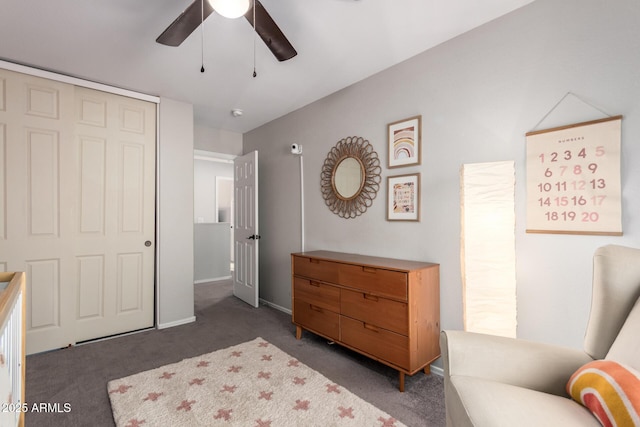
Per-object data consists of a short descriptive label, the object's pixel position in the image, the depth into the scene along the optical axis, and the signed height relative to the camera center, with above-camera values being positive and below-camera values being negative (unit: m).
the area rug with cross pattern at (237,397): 1.69 -1.14
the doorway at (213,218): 5.41 +0.00
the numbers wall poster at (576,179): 1.54 +0.21
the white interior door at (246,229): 3.86 -0.15
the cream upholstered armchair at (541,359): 0.97 -0.56
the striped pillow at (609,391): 0.82 -0.53
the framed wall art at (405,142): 2.37 +0.62
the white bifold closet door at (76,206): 2.52 +0.12
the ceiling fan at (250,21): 1.51 +1.04
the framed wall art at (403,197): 2.38 +0.16
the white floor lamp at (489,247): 1.67 -0.18
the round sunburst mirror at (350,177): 2.74 +0.40
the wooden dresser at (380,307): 2.00 -0.67
